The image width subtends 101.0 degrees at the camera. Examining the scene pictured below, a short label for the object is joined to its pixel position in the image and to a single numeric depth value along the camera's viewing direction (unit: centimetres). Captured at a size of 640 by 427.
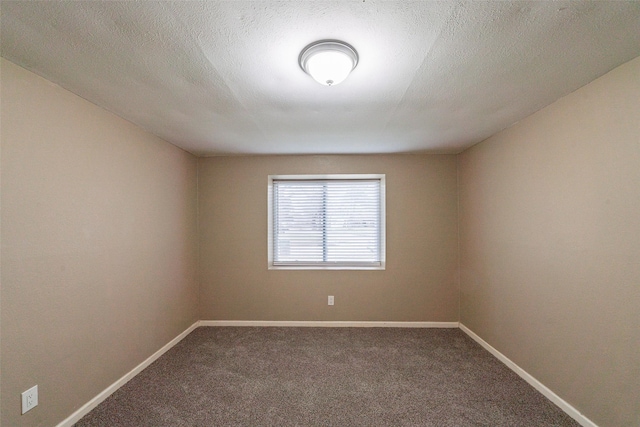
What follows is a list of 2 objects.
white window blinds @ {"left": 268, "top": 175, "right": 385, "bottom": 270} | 360
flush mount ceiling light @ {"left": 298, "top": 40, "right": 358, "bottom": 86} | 127
